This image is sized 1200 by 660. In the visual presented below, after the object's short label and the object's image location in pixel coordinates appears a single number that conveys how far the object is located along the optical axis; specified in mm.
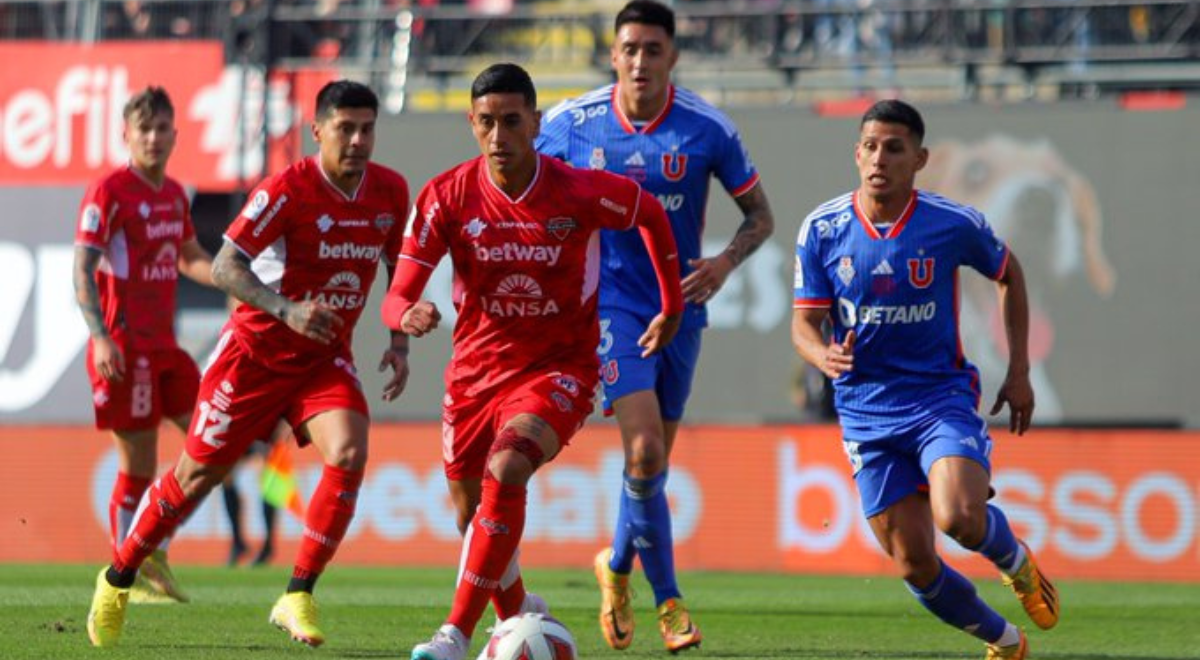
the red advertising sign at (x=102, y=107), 43812
